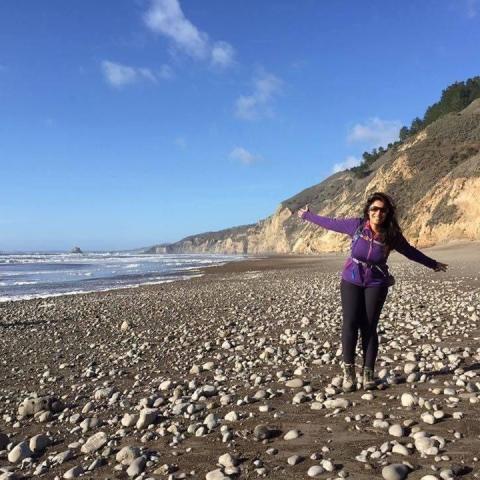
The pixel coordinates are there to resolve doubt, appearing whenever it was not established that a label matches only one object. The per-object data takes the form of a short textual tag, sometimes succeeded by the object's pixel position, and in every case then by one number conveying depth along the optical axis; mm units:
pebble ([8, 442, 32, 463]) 4945
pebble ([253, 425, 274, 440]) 4875
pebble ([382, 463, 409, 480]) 3811
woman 6051
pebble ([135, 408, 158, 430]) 5502
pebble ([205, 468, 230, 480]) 4047
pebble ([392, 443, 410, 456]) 4230
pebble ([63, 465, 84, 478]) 4422
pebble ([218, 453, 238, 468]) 4319
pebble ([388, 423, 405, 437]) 4660
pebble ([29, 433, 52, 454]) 5215
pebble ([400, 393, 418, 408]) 5492
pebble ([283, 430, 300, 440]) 4824
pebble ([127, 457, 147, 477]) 4348
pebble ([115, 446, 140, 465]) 4598
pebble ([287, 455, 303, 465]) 4258
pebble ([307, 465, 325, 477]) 4004
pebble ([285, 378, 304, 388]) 6656
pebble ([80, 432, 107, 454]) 5004
